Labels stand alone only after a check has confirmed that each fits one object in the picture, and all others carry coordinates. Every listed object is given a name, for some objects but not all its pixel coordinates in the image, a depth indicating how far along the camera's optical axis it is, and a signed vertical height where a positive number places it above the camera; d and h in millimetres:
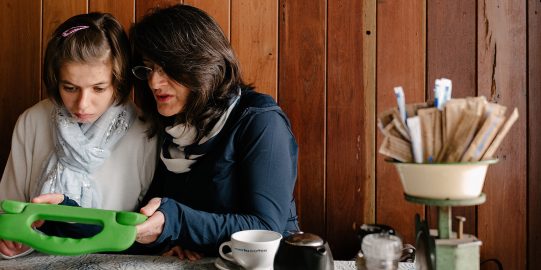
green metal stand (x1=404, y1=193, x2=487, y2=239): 708 -102
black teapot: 758 -190
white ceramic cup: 866 -212
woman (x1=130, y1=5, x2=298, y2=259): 1137 +18
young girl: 1229 +8
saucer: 932 -257
